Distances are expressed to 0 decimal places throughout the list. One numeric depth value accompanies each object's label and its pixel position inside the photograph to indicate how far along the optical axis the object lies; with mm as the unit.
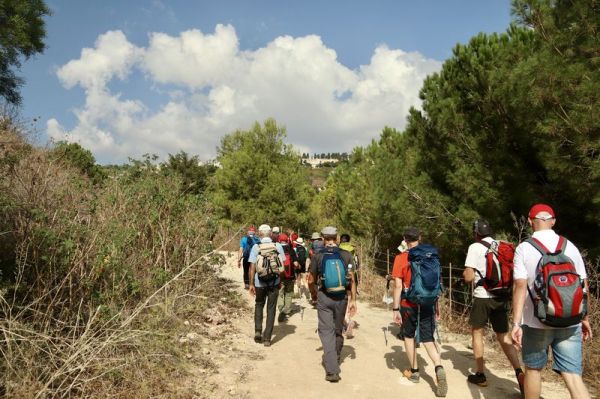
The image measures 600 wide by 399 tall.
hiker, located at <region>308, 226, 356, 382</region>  4957
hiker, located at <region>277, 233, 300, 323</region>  8394
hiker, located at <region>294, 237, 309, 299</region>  10180
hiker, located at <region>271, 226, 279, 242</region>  9386
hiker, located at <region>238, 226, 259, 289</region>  9711
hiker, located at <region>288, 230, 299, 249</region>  9923
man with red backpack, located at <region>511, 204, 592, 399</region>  3094
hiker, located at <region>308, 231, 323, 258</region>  8493
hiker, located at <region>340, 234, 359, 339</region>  6777
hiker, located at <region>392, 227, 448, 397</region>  4480
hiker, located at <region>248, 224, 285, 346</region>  6316
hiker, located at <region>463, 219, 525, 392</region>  4484
